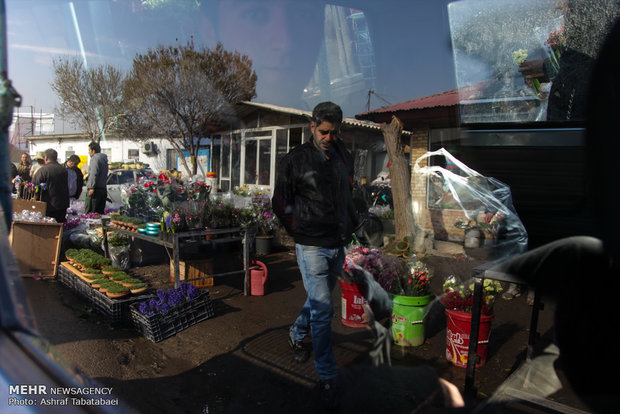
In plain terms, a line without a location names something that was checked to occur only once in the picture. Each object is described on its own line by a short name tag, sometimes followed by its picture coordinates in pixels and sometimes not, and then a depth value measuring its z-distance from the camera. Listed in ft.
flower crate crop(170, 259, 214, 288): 15.70
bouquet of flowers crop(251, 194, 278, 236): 23.03
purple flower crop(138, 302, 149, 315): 11.60
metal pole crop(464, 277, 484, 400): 8.09
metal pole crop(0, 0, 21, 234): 2.89
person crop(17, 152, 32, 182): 20.77
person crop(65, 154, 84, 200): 22.65
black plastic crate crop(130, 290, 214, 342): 11.41
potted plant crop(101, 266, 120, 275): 14.34
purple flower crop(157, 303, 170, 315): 11.74
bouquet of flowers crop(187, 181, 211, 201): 16.44
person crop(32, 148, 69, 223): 18.43
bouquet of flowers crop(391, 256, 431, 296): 9.46
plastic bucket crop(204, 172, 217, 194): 18.24
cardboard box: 13.12
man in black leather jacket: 7.05
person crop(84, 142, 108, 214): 21.01
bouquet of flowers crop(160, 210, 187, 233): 14.06
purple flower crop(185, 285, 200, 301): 12.68
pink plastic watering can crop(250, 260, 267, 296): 15.60
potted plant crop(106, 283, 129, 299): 12.34
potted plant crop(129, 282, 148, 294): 12.94
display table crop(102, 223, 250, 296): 13.85
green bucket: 9.46
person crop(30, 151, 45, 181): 19.16
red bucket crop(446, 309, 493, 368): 9.40
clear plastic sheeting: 3.42
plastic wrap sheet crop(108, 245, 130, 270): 18.92
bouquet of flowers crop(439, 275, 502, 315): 9.78
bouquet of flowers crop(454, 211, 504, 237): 4.21
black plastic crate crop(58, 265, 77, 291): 14.80
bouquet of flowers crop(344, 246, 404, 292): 9.27
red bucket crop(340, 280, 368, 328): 11.16
